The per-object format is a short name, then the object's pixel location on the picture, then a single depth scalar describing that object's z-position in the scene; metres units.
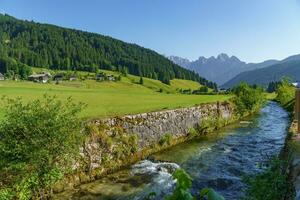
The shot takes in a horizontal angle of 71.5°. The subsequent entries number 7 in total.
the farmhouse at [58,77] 88.96
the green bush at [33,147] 9.72
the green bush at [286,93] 48.52
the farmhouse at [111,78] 98.27
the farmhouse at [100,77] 94.87
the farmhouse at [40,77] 82.99
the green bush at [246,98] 34.79
